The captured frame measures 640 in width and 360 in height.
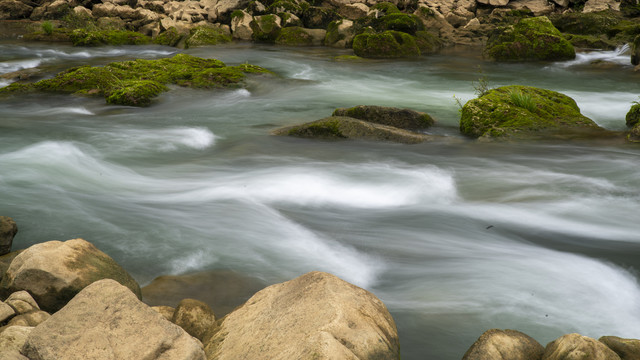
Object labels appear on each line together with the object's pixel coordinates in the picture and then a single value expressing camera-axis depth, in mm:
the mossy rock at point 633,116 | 8594
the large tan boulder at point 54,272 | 3402
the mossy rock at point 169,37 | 20844
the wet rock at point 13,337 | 2680
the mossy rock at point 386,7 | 22047
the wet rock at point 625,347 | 2867
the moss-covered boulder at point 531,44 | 16281
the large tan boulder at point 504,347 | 2906
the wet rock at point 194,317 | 3352
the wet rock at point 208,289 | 4059
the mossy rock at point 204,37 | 20266
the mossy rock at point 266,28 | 22016
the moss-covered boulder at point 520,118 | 7980
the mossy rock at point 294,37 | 21219
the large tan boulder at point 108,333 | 2674
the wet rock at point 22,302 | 3168
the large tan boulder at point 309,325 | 2615
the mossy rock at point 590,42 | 17844
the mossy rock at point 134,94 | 10203
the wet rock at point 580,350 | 2707
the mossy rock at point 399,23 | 19844
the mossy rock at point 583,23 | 20016
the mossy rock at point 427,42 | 19156
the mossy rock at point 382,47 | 17719
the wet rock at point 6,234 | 4527
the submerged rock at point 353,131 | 7953
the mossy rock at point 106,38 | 20750
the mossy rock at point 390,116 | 8680
